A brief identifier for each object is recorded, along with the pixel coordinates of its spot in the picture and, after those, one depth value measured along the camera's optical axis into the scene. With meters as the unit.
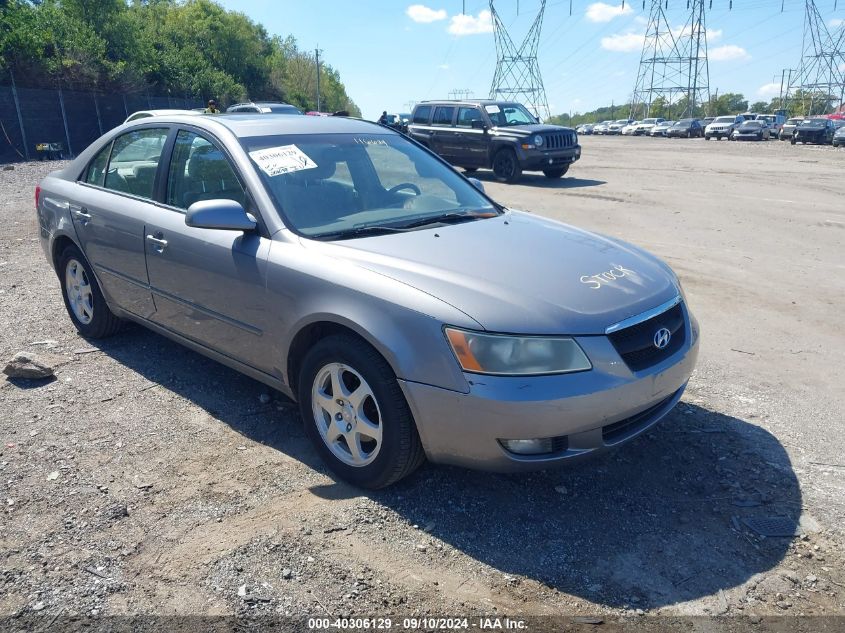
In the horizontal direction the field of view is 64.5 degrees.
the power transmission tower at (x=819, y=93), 83.94
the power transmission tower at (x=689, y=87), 81.94
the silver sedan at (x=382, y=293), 2.80
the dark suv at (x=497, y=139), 16.19
